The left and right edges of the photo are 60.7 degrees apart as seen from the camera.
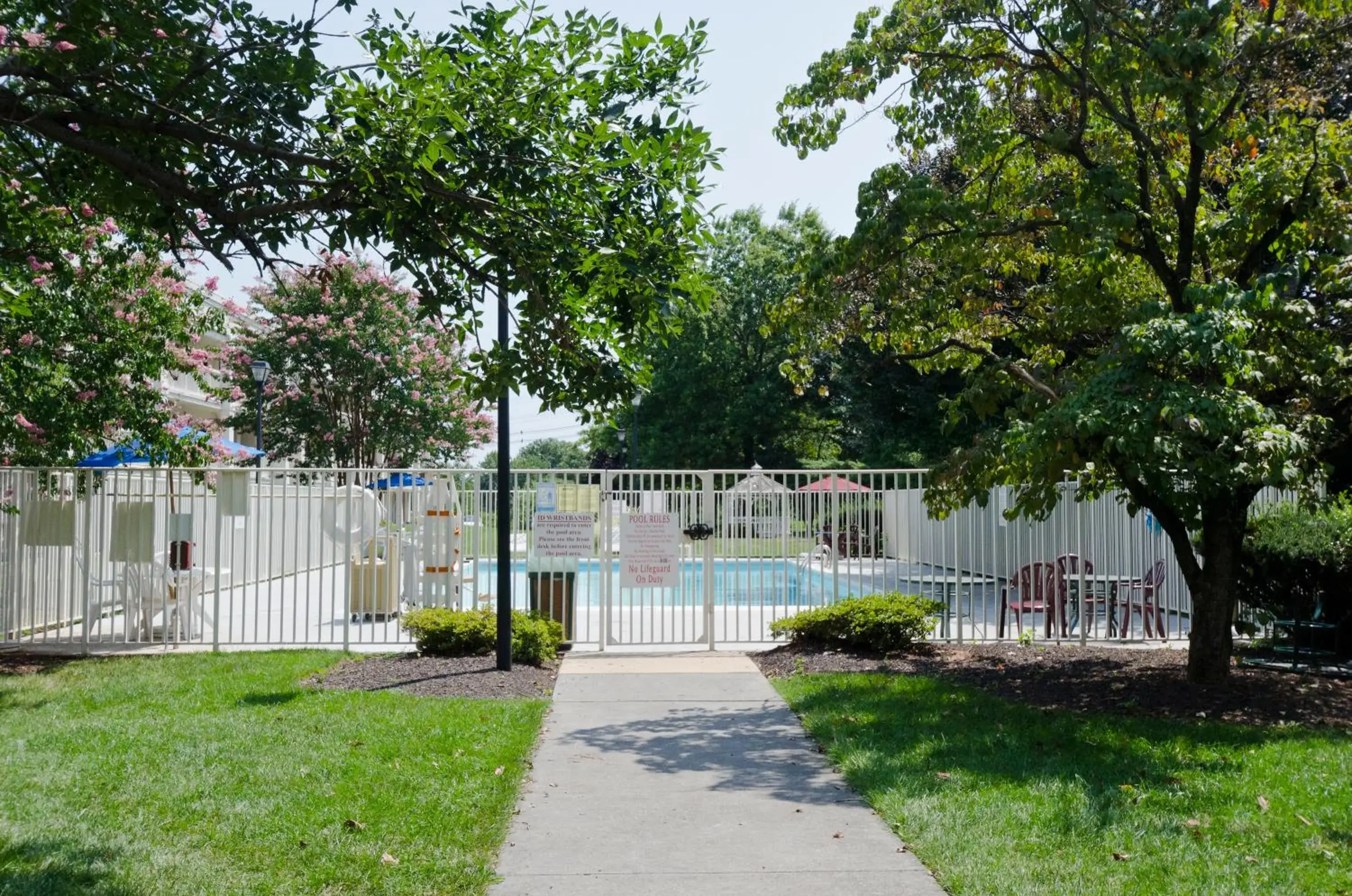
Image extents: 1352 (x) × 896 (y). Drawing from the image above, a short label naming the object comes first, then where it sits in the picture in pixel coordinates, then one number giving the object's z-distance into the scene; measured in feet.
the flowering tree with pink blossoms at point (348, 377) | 105.91
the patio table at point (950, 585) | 46.44
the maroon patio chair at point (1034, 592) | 47.39
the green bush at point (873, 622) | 43.19
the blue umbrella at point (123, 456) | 46.47
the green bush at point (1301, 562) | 39.68
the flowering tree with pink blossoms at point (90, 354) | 39.59
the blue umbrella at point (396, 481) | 66.64
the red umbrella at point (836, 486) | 47.32
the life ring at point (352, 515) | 45.42
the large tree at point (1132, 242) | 28.86
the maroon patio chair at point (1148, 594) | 47.62
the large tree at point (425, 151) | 18.99
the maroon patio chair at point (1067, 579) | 46.75
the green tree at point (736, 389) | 148.36
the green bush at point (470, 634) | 41.52
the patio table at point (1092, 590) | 47.34
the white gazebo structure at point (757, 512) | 46.29
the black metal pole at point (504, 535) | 38.55
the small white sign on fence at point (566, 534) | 44.86
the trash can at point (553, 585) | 46.03
